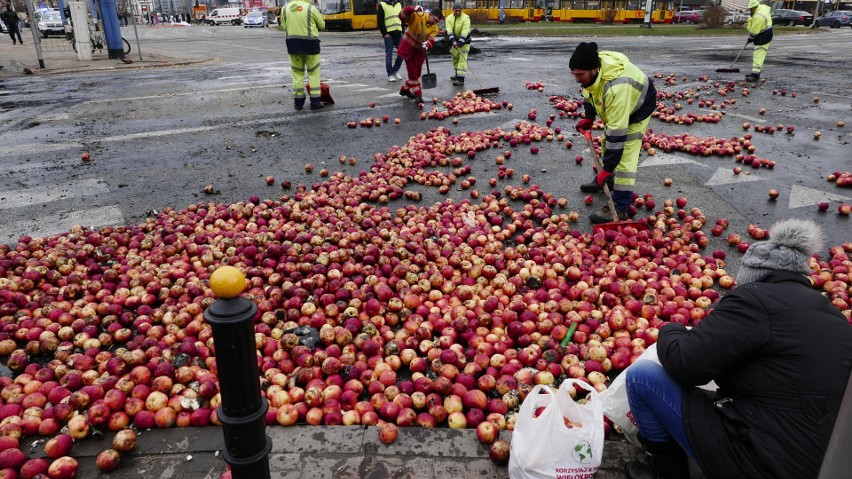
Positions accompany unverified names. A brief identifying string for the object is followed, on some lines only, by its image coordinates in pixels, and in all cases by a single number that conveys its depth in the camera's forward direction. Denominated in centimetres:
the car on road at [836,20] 4691
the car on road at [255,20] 5922
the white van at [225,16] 7006
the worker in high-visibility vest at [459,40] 1338
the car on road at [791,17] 4797
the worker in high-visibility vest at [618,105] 518
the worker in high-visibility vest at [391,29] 1428
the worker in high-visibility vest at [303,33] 1024
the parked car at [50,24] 3453
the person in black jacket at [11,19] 2730
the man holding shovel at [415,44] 1133
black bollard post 167
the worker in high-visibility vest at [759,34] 1377
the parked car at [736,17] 4247
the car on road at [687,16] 5034
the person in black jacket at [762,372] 209
